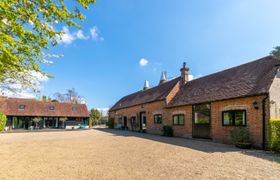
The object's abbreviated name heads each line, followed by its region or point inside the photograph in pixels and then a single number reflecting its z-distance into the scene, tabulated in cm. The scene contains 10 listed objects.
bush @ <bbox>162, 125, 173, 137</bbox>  1394
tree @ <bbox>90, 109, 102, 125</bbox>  3938
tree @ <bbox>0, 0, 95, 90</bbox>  304
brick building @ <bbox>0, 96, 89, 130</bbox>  2479
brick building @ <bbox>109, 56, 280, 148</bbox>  815
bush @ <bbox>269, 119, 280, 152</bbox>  701
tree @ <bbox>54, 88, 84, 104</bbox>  4213
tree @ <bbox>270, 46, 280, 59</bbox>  1040
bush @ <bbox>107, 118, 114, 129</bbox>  2728
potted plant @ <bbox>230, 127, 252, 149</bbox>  798
